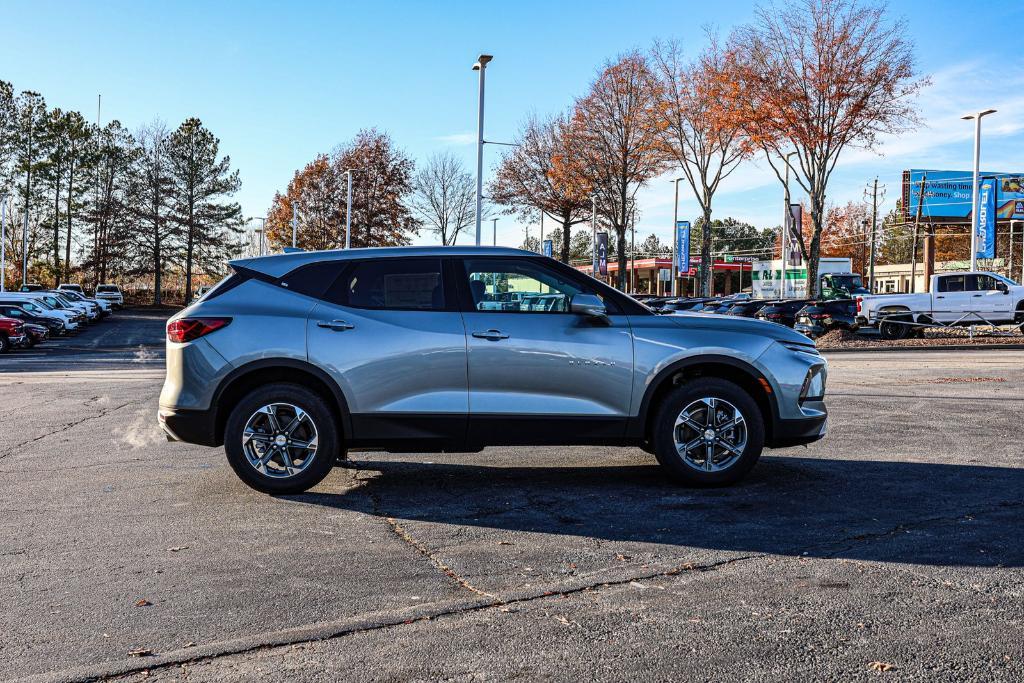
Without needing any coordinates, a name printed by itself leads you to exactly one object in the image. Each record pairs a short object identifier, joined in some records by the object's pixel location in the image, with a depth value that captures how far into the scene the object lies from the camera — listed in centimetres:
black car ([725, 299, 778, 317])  3566
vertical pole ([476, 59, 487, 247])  3338
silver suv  649
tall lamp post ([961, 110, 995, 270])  3456
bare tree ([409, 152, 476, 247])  5703
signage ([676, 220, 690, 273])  5775
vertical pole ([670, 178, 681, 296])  5662
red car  2783
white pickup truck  3036
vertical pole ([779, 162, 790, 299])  3628
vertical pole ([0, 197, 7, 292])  5978
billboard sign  6669
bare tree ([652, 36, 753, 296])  3403
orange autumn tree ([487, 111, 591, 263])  4978
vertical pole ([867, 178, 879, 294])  7619
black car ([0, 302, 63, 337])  3119
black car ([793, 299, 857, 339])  3138
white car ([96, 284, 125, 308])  6388
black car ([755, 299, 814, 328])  3284
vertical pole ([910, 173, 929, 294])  6593
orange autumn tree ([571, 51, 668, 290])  4025
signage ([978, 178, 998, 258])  4997
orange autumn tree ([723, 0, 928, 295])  3027
